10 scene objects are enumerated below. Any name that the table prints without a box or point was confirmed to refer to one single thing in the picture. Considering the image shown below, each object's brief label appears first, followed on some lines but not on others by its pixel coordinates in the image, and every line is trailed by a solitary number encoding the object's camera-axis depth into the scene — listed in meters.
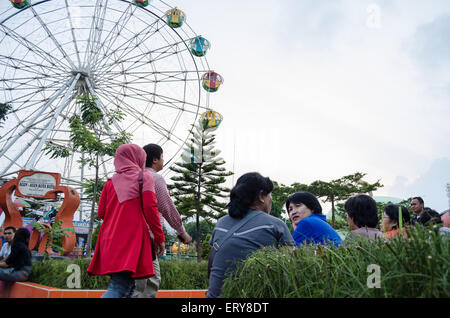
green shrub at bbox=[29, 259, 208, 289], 5.07
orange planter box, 3.64
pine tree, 18.67
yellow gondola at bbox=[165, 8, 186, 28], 14.81
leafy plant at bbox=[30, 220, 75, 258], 6.93
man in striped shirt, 2.67
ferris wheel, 14.55
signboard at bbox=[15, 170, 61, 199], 10.66
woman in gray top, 1.84
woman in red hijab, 2.10
